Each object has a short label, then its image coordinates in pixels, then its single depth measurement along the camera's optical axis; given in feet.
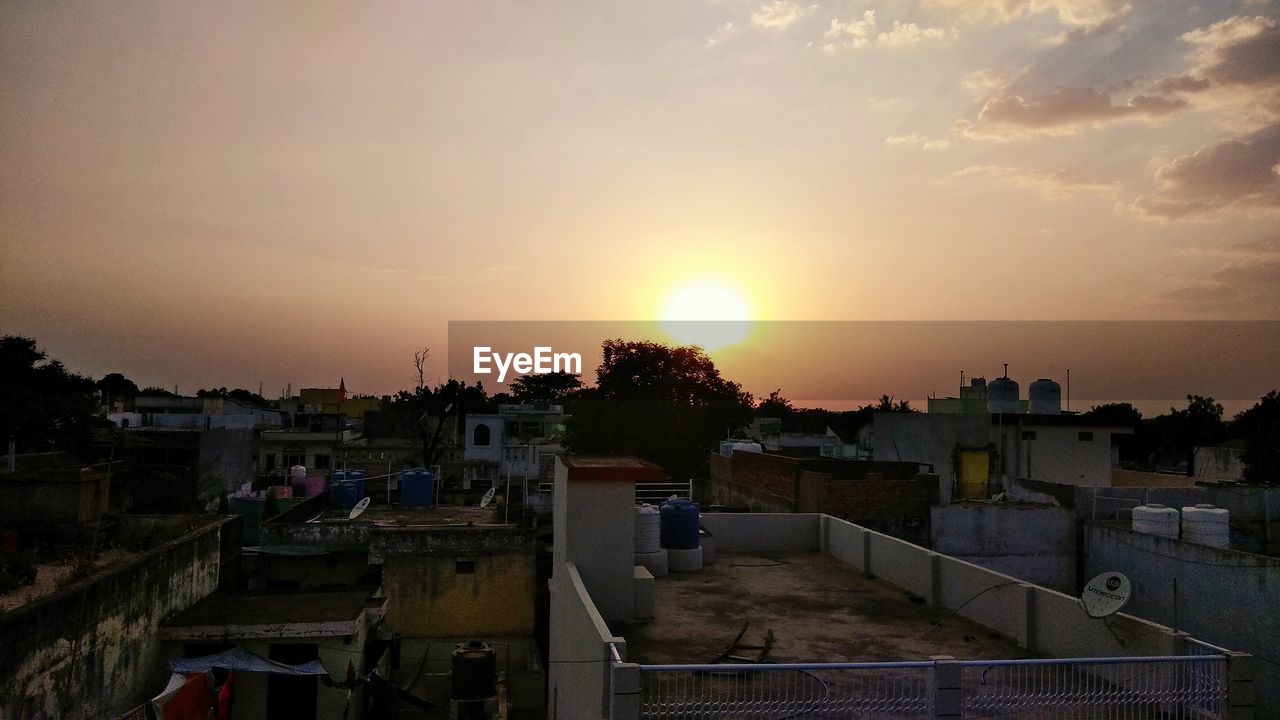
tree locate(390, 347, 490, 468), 188.65
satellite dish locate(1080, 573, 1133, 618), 31.40
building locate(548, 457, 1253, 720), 27.71
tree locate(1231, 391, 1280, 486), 135.44
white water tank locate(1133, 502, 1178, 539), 67.56
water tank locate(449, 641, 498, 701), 68.18
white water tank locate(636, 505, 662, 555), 51.37
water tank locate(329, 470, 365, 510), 108.47
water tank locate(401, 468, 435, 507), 114.01
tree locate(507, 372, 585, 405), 319.68
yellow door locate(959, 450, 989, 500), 105.70
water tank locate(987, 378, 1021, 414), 117.50
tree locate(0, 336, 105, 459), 130.72
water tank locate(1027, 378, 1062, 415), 117.19
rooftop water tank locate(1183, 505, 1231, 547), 64.23
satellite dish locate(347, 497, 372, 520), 95.40
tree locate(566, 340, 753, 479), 174.91
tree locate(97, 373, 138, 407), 330.67
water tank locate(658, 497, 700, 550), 55.52
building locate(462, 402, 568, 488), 169.48
